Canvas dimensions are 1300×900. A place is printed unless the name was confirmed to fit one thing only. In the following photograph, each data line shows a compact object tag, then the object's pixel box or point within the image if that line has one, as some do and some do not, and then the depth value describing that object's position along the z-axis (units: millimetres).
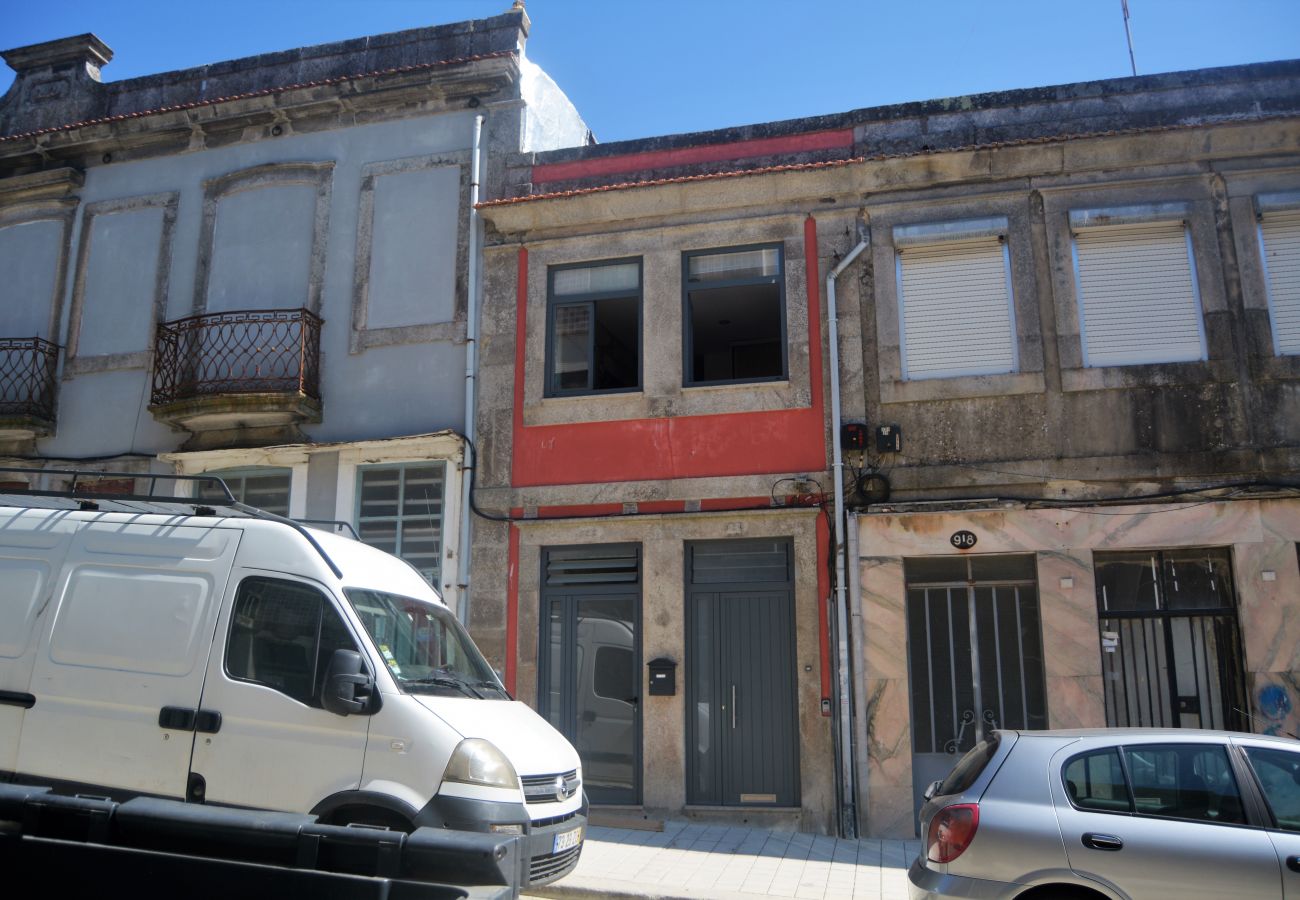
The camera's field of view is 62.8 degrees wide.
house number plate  10539
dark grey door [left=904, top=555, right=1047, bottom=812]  10328
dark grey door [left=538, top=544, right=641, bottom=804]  11109
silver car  5203
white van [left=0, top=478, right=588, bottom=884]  6207
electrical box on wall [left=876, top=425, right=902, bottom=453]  10953
